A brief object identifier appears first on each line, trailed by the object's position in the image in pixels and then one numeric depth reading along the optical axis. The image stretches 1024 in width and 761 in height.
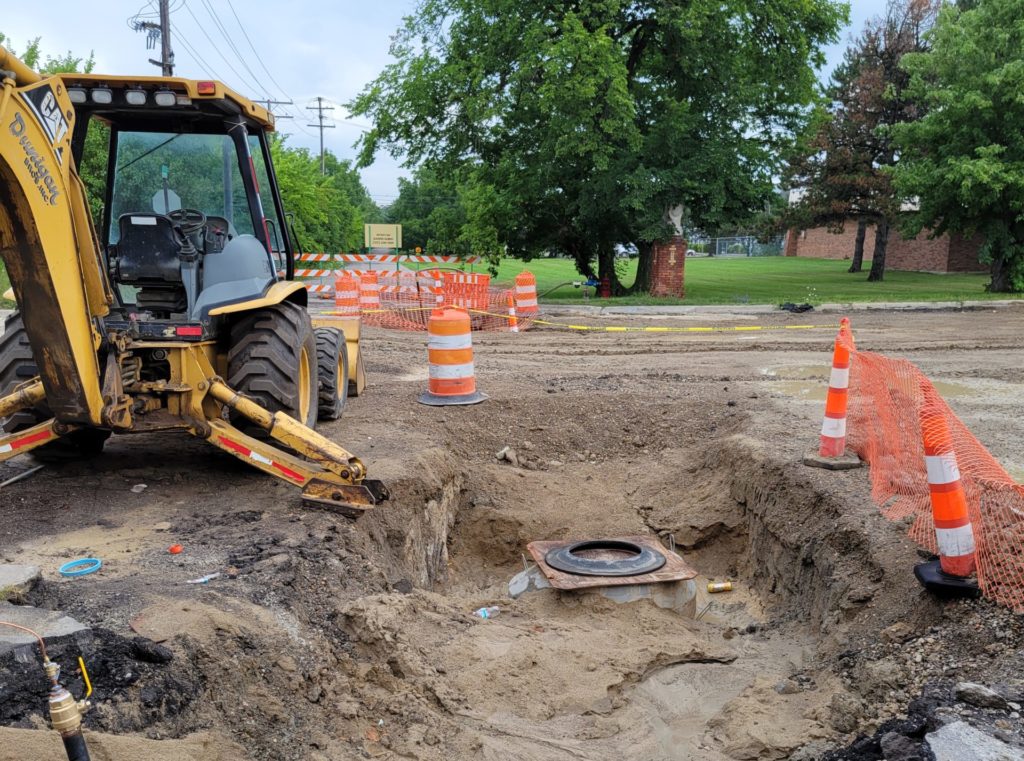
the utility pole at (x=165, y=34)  27.36
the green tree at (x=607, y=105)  22.00
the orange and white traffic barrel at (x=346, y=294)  18.17
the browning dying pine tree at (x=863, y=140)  32.34
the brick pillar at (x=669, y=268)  24.48
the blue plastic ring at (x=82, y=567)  4.68
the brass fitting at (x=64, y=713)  2.52
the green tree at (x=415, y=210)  78.72
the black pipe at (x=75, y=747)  2.55
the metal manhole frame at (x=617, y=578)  6.09
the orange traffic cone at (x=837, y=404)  6.78
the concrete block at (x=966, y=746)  3.05
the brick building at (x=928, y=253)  38.94
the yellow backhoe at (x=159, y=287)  4.73
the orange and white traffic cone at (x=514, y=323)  17.42
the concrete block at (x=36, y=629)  3.22
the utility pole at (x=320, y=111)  76.75
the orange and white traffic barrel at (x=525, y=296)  18.52
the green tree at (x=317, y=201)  34.72
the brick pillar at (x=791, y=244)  61.81
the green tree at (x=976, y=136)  22.22
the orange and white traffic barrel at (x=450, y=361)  9.43
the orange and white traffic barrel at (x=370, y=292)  19.30
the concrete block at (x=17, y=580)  4.00
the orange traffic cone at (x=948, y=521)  4.36
